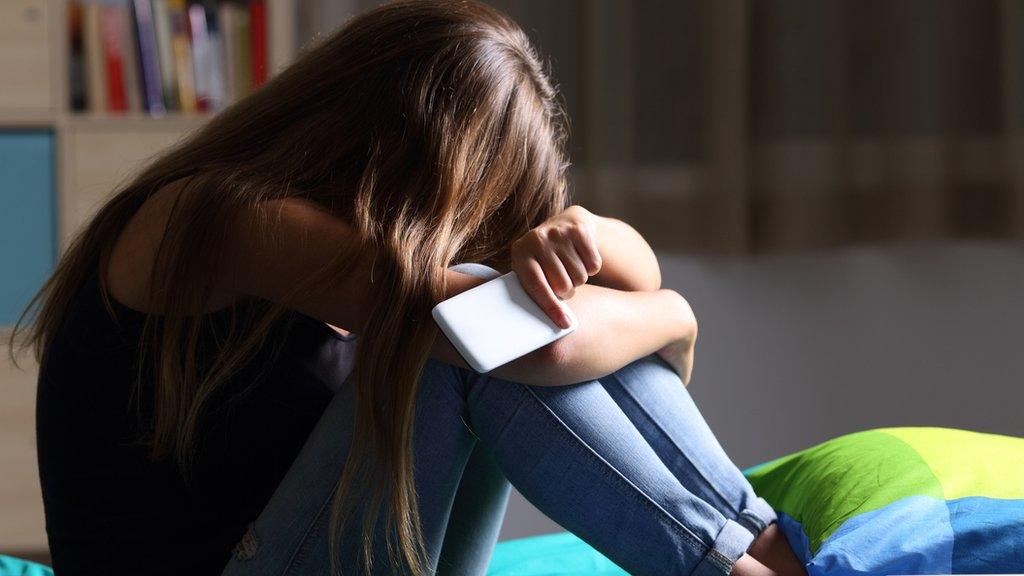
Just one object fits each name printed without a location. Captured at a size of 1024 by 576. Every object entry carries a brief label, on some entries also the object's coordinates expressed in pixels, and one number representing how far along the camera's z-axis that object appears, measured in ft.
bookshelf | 12.25
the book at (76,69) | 12.59
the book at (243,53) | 12.69
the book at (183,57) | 12.52
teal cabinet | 12.28
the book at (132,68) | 12.46
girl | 7.72
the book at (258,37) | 12.64
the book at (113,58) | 12.39
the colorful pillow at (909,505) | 7.78
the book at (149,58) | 12.39
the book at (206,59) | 12.56
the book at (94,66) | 12.38
